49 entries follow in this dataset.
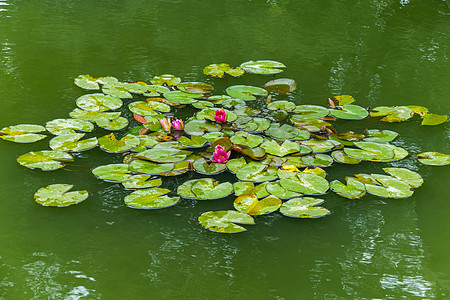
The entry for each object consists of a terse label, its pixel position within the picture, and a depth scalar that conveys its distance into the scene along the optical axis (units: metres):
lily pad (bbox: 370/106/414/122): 5.62
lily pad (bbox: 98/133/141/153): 4.85
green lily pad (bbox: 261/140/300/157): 4.83
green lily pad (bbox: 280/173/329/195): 4.34
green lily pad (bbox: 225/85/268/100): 5.94
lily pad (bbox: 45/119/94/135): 5.15
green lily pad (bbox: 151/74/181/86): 6.20
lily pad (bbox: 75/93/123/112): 5.61
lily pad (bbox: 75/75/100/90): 6.06
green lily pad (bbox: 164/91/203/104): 5.75
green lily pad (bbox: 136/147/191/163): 4.65
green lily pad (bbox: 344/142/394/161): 4.86
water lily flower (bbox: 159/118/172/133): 5.14
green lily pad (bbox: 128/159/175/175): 4.51
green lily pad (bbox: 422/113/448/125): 5.59
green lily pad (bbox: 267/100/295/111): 5.72
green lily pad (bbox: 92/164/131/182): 4.43
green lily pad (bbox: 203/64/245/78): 6.48
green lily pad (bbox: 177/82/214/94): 5.99
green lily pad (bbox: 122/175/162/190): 4.34
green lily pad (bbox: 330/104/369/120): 5.57
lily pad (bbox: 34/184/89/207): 4.17
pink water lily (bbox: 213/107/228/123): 5.26
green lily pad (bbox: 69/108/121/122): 5.40
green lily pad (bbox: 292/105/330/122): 5.53
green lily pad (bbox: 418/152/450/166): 4.87
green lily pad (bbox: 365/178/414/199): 4.39
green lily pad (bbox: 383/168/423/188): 4.55
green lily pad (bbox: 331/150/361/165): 4.78
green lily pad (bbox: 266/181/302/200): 4.27
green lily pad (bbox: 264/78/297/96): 6.13
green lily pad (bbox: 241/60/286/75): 6.61
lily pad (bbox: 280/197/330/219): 4.09
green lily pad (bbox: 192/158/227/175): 4.57
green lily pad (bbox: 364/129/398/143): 5.17
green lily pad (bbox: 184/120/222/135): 5.16
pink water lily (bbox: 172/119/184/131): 5.14
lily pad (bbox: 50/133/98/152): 4.86
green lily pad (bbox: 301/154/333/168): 4.72
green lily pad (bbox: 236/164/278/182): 4.49
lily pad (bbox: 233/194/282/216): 4.09
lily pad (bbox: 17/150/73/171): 4.60
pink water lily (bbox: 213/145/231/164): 4.69
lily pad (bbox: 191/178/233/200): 4.25
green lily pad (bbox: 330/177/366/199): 4.35
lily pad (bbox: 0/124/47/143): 5.02
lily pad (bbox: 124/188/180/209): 4.16
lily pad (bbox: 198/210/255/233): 3.92
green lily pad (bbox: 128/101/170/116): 5.53
